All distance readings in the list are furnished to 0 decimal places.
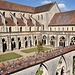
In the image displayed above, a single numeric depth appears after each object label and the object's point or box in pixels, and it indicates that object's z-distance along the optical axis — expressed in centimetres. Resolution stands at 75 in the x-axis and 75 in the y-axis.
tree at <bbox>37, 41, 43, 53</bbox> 2347
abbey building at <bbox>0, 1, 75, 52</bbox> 3259
